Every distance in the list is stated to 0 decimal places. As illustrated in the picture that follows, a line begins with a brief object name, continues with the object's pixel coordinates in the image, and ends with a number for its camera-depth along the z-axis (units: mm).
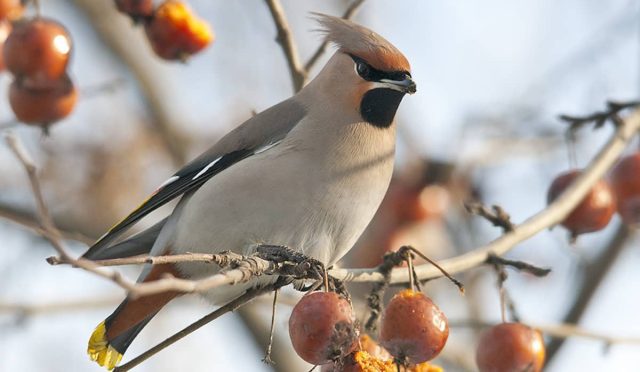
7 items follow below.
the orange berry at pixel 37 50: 8414
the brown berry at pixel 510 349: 6934
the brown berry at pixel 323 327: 5707
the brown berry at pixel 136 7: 8898
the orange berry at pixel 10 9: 9070
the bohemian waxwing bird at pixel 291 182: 7961
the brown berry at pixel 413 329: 6000
